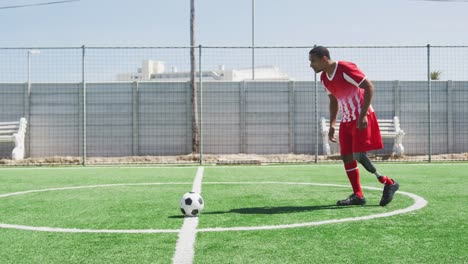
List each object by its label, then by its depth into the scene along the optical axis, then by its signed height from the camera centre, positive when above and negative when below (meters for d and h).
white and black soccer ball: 4.68 -0.66
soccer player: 5.48 +0.16
